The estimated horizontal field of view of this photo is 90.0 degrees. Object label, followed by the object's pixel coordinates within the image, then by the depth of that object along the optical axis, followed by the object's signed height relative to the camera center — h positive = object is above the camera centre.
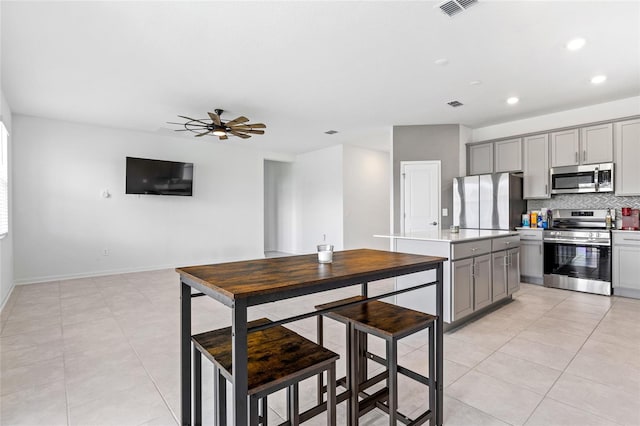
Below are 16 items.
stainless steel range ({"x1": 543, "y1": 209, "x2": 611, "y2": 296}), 4.34 -0.59
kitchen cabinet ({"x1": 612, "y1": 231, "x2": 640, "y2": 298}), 4.13 -0.68
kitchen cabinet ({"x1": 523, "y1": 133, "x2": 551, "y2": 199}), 5.08 +0.72
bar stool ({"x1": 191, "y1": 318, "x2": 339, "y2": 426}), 1.17 -0.59
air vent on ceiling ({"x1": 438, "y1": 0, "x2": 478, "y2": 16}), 2.43 +1.60
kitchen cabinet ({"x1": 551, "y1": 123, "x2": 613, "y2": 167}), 4.54 +0.97
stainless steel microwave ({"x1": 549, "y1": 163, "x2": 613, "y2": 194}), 4.51 +0.49
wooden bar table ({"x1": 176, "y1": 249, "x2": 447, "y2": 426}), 1.10 -0.29
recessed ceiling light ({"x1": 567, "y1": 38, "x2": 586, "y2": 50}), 2.98 +1.60
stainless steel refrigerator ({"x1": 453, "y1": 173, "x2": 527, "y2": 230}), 5.07 +0.17
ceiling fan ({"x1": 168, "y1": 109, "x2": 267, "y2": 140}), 4.51 +1.29
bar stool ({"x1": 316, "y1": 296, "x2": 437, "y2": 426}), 1.50 -0.68
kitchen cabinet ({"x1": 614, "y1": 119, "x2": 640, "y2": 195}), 4.31 +0.75
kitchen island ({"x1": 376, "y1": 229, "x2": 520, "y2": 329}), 3.00 -0.61
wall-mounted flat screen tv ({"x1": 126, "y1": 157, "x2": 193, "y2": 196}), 5.95 +0.71
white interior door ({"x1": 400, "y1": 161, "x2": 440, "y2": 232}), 5.79 +0.31
